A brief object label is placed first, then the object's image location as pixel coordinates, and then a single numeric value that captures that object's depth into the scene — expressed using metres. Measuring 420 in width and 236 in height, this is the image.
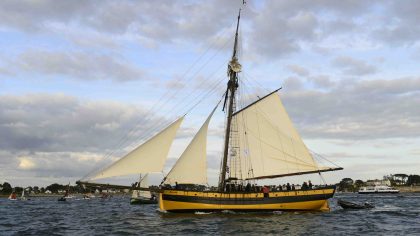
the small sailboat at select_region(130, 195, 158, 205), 94.75
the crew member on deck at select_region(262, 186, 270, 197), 48.16
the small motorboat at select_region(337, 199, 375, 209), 63.88
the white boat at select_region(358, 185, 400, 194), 190.88
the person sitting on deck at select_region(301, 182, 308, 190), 50.16
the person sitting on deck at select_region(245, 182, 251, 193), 49.07
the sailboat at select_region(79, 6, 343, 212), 46.25
